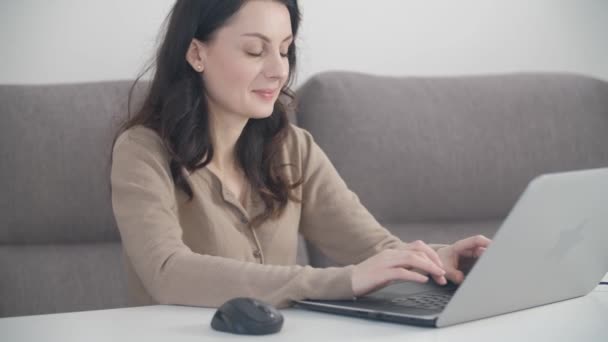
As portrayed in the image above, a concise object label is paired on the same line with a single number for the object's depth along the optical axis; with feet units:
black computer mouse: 6.54
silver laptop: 6.47
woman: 8.01
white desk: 6.55
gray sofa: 9.94
